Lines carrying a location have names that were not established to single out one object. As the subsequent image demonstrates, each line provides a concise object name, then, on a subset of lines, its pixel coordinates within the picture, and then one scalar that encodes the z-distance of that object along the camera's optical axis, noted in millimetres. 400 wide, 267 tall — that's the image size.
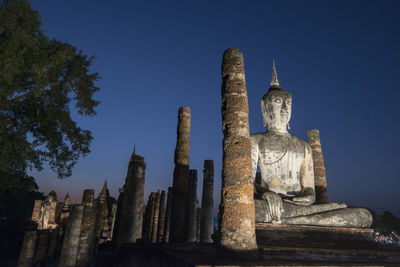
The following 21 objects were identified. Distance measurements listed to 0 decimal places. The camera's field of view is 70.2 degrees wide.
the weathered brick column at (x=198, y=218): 25083
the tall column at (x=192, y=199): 15836
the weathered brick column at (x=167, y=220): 20581
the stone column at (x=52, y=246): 13452
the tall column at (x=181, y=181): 10930
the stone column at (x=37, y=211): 19922
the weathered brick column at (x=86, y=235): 9484
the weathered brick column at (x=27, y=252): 9234
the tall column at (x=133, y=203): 11734
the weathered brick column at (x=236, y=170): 5154
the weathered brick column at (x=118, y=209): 19344
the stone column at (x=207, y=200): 15938
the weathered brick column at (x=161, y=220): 20547
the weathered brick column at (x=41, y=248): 11145
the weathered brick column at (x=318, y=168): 11016
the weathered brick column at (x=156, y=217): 21062
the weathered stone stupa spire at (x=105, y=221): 13891
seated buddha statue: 6453
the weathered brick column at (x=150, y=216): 21516
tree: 9547
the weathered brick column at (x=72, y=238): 8883
